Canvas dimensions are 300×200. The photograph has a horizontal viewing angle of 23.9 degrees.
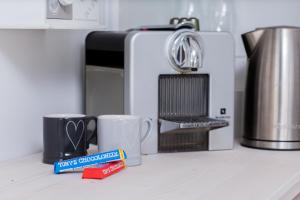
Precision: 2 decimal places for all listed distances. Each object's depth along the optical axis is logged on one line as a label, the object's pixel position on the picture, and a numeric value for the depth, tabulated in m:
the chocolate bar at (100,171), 1.27
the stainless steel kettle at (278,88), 1.61
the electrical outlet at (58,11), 1.30
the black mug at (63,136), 1.36
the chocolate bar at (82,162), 1.30
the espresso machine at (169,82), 1.49
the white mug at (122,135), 1.38
